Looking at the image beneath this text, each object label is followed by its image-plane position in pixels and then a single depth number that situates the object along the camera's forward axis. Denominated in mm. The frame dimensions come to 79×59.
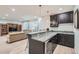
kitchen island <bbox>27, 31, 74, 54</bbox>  1151
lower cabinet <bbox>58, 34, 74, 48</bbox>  2372
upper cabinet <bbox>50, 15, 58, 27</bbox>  2419
